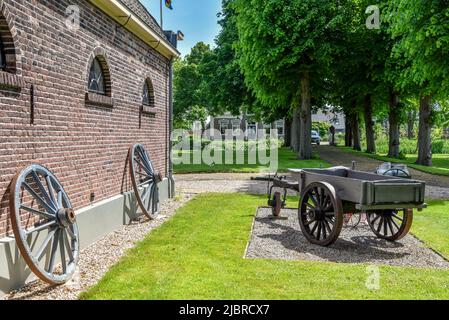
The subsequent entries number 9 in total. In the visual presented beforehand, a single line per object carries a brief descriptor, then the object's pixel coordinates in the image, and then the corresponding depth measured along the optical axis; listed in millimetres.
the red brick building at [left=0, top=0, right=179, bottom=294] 5199
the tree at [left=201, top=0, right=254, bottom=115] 27750
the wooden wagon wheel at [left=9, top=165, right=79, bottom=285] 5039
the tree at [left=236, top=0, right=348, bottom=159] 19734
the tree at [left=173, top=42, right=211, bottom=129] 43719
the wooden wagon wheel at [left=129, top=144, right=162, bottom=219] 9703
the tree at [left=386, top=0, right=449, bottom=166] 12375
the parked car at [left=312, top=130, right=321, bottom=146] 47572
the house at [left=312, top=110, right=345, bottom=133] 85638
